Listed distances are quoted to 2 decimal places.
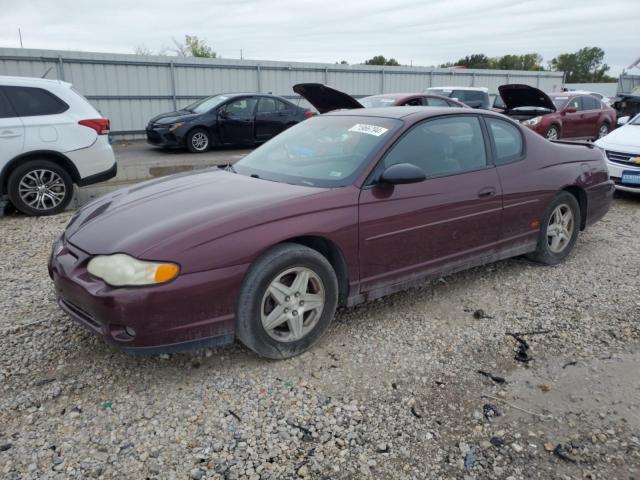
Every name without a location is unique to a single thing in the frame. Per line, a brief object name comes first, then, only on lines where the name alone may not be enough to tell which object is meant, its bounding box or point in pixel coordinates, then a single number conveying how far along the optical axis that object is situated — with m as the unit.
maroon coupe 2.88
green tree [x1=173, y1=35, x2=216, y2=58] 44.25
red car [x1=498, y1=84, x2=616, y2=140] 13.52
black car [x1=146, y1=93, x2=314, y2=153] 12.89
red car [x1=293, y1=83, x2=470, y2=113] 8.05
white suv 6.62
